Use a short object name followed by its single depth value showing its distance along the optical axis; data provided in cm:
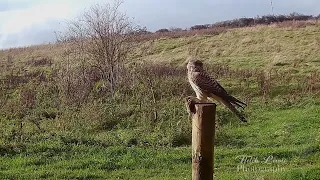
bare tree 2205
